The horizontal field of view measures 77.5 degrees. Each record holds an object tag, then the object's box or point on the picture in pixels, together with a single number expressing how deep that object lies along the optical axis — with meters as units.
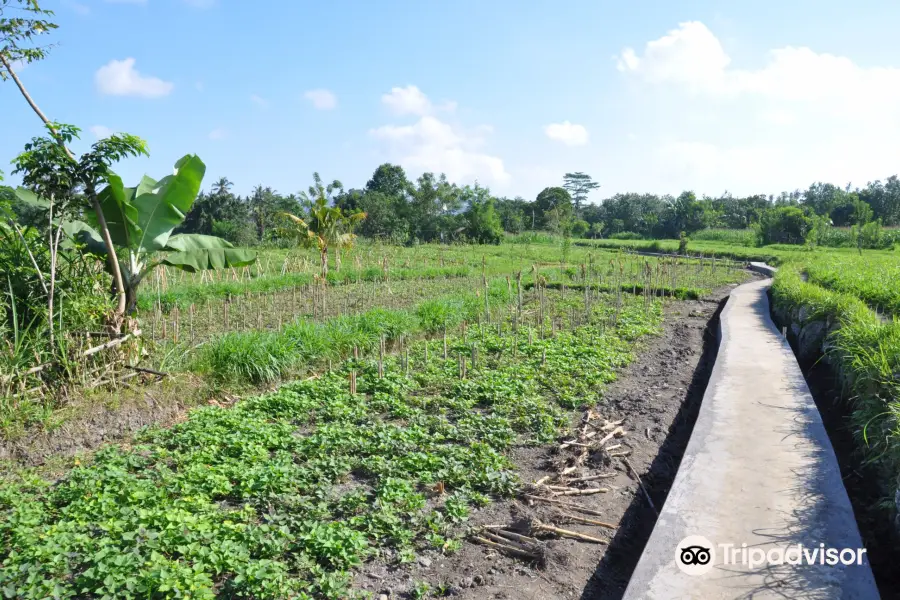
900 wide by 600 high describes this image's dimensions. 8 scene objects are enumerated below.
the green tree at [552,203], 44.52
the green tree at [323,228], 18.67
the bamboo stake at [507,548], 3.70
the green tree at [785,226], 34.50
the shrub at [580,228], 47.59
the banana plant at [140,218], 6.32
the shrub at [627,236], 46.98
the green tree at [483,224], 37.06
